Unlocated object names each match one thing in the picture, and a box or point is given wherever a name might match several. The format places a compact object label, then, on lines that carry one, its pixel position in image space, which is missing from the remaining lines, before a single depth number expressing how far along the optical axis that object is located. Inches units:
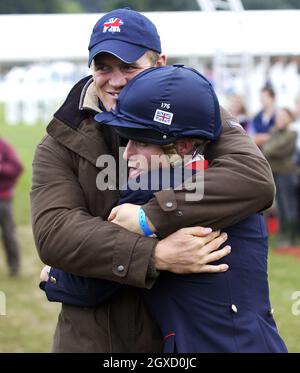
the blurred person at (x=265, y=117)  481.4
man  101.4
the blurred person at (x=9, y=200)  395.9
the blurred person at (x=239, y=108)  496.6
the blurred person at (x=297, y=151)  454.6
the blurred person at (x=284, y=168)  445.1
